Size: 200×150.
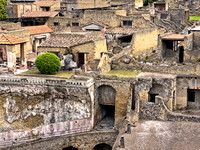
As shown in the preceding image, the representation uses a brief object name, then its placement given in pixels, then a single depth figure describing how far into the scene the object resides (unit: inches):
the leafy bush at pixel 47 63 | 1289.4
